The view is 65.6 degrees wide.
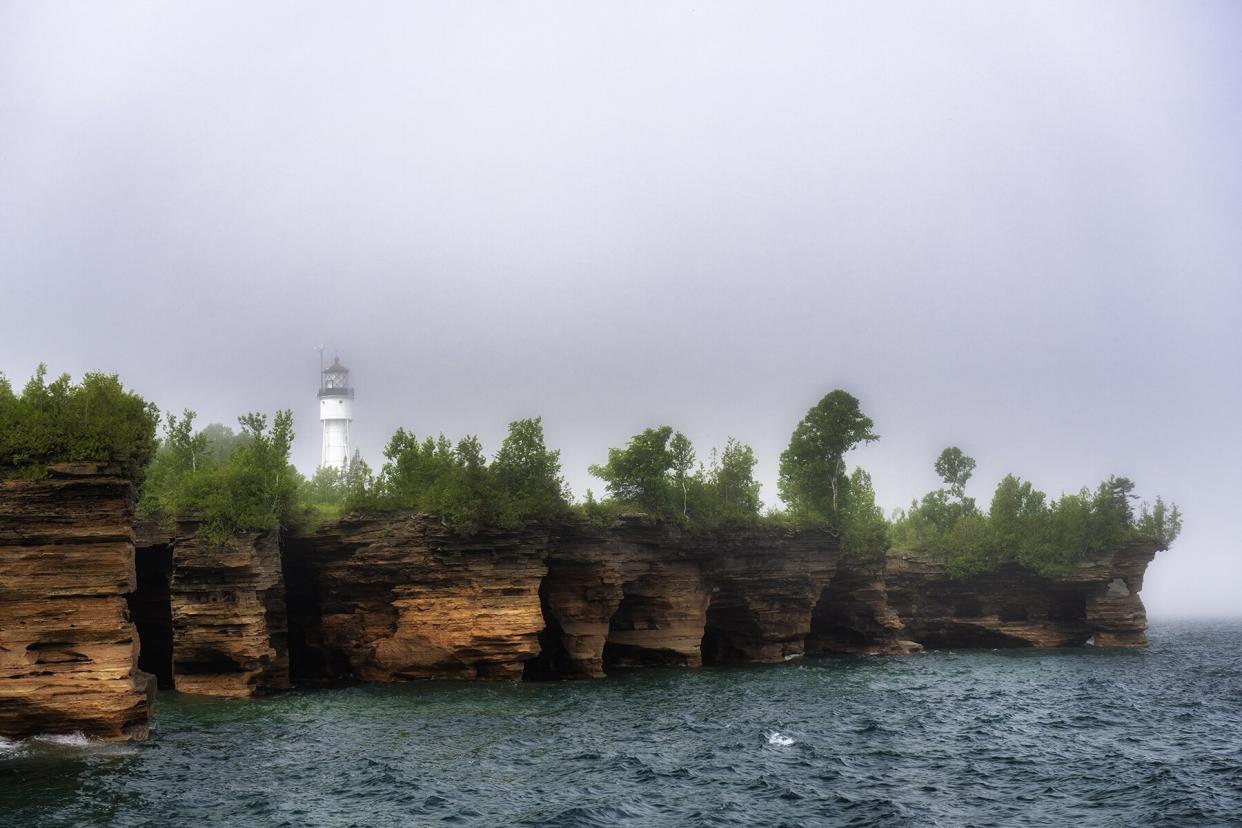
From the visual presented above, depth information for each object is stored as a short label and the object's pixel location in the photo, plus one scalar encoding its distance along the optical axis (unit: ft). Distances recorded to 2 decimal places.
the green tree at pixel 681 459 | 248.93
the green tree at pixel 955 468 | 374.22
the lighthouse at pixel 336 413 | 444.14
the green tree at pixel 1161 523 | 310.86
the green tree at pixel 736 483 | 257.34
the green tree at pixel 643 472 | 241.76
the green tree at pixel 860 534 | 262.67
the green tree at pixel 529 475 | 199.62
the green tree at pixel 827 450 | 286.87
